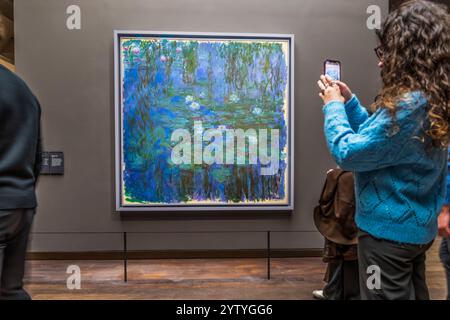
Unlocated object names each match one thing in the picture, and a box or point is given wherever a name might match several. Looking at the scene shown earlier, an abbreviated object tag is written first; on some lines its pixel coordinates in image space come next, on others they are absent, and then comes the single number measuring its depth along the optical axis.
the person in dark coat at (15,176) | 1.46
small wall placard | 3.78
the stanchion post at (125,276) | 3.21
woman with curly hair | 0.98
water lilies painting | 3.70
